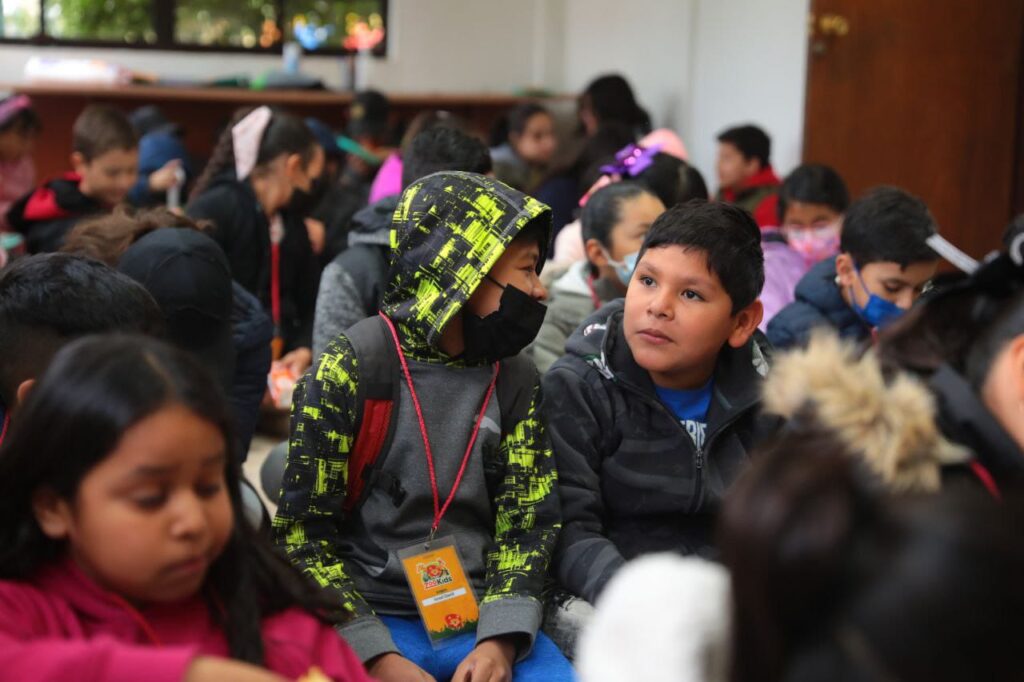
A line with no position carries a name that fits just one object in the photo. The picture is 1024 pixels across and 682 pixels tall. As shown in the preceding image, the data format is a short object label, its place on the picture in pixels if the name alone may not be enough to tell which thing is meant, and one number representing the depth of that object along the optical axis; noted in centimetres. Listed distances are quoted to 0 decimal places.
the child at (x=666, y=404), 228
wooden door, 596
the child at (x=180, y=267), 261
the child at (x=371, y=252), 325
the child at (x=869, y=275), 328
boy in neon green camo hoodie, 206
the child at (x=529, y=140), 700
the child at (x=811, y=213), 436
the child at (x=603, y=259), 328
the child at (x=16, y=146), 557
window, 817
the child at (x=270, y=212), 396
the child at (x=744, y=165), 580
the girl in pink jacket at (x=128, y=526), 138
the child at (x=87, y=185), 448
